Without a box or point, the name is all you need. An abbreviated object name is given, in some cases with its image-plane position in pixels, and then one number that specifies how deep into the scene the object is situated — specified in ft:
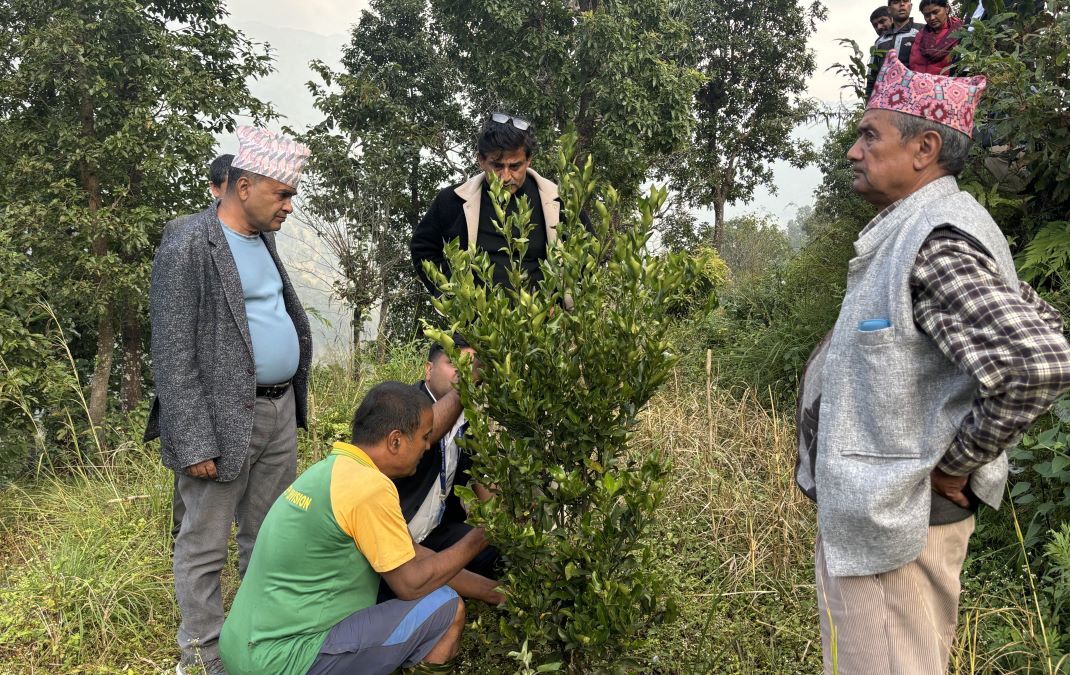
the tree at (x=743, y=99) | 69.10
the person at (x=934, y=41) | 18.60
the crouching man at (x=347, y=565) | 8.33
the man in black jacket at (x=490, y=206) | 11.53
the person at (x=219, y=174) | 13.37
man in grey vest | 5.41
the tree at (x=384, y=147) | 50.14
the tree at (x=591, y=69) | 45.09
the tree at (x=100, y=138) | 35.83
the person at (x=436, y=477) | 10.30
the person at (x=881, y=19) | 23.60
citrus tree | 7.21
